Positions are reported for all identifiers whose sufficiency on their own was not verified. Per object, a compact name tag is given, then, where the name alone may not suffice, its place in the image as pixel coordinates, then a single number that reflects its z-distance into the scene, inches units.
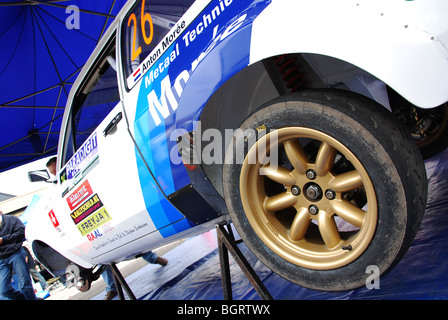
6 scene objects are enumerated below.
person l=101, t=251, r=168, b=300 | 134.6
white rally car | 30.0
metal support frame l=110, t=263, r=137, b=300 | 92.0
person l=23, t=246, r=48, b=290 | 174.7
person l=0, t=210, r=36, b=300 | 151.4
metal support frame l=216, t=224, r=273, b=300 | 57.1
